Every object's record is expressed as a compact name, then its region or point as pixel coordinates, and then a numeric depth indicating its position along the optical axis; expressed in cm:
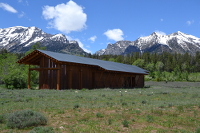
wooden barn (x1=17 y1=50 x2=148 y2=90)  2241
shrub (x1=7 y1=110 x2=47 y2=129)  650
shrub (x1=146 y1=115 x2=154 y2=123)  744
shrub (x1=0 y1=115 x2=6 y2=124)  712
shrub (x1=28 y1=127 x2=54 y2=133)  575
